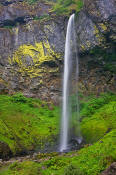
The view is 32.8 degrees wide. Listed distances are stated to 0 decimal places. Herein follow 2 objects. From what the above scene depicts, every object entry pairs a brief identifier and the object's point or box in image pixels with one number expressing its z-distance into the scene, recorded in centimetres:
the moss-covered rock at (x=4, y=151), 1882
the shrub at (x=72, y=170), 1131
